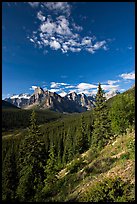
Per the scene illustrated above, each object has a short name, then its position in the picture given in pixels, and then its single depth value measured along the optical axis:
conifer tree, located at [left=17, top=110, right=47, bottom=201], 25.41
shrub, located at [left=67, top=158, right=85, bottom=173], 20.80
